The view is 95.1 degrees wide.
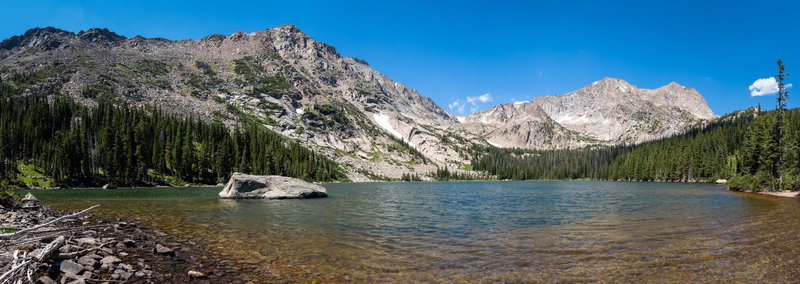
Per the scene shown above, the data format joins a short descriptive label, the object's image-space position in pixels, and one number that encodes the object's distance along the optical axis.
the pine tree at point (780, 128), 68.75
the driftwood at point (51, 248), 9.85
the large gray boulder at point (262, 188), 51.88
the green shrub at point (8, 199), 26.09
